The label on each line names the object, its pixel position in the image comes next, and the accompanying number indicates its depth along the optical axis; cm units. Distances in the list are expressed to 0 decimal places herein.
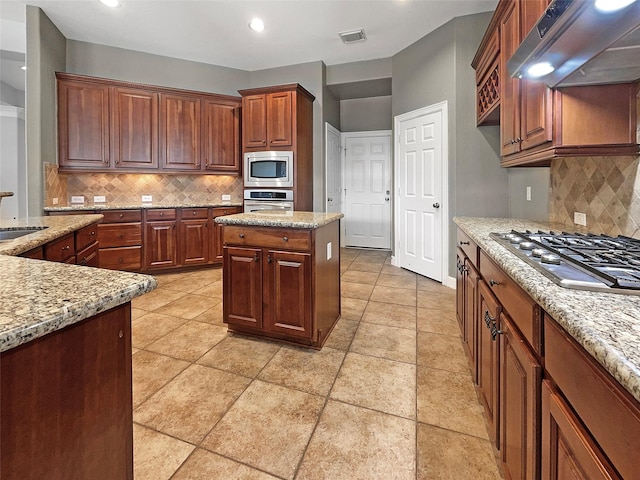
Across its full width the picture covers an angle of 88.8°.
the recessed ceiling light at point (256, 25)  367
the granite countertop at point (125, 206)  367
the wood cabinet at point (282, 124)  443
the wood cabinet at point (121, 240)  396
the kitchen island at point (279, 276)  222
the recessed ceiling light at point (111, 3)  329
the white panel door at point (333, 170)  529
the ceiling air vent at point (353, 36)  390
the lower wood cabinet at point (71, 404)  57
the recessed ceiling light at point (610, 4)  92
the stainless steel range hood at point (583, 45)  101
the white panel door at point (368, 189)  600
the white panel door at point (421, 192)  384
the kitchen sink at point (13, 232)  188
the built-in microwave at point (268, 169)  451
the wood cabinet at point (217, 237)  457
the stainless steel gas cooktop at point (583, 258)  82
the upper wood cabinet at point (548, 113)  147
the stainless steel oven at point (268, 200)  457
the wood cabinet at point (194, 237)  439
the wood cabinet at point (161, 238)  419
